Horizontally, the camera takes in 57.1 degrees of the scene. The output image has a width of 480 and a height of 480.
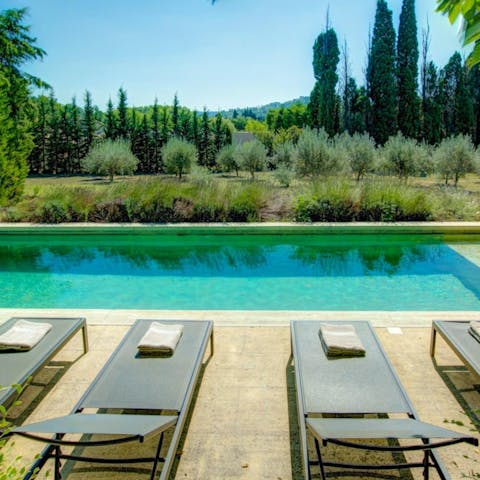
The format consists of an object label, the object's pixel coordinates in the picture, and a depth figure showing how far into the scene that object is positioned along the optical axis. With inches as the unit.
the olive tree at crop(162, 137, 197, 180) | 732.7
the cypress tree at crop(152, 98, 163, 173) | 1080.7
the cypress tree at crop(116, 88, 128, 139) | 1056.8
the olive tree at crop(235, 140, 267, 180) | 729.0
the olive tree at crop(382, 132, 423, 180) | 587.5
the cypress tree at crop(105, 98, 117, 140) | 1059.9
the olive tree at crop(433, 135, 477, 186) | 589.0
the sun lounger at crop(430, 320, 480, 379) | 121.2
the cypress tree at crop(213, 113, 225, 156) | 1115.3
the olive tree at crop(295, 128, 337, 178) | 567.2
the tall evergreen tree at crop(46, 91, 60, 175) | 1022.4
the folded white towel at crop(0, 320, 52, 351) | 127.8
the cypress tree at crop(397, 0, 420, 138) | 1037.8
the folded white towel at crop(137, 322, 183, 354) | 128.0
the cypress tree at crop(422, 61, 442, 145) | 1065.8
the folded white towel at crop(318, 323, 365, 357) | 126.9
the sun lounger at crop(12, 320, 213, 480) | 86.7
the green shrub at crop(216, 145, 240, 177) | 849.8
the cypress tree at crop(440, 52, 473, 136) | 1079.0
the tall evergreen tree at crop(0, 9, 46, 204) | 454.0
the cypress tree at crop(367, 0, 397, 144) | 1021.2
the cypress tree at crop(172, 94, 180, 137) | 1103.8
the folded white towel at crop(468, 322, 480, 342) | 133.4
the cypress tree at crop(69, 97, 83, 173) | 1039.0
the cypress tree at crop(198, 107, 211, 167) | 1104.8
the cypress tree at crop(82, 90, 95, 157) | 1040.2
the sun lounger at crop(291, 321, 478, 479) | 84.9
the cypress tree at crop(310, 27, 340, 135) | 1093.6
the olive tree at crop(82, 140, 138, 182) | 705.6
